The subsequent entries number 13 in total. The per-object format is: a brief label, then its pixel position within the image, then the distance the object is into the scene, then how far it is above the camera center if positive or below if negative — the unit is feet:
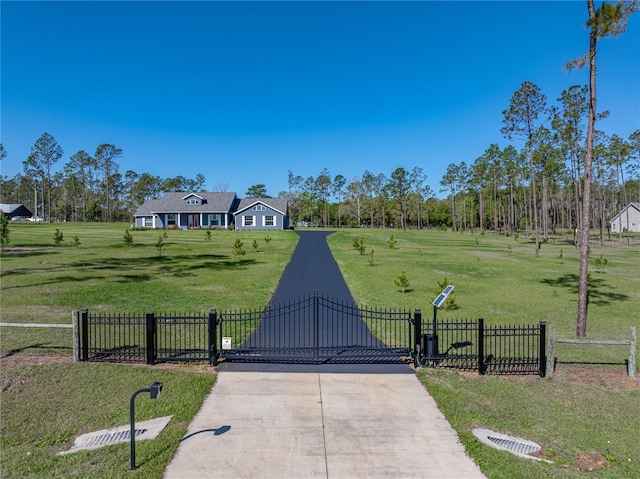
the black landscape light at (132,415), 20.42 -9.64
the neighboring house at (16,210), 328.54 +21.68
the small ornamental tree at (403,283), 67.27 -9.18
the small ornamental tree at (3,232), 101.92 +1.05
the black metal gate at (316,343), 37.01 -11.74
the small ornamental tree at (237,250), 104.84 -4.63
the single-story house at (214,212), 225.56 +12.33
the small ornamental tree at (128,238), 123.97 -1.14
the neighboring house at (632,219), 330.59 +7.38
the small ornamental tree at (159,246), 109.84 -3.35
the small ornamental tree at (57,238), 122.21 -0.82
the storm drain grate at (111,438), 23.68 -12.48
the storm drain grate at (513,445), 23.85 -13.29
